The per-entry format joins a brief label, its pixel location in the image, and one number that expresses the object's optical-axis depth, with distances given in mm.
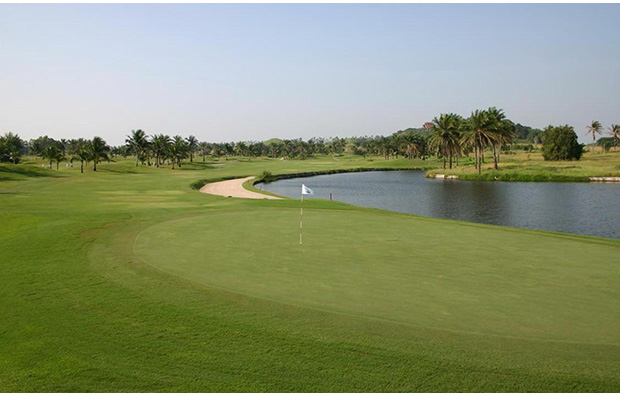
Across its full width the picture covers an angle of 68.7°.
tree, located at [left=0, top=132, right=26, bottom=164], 119306
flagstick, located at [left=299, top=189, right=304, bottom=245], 21198
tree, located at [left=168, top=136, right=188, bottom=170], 138612
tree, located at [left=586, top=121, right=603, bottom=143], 169250
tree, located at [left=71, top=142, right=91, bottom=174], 104238
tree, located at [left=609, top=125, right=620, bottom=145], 175750
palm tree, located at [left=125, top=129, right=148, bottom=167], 130125
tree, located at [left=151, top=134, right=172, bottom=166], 140375
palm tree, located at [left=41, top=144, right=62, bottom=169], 107062
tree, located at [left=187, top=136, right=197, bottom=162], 178675
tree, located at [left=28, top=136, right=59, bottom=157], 154412
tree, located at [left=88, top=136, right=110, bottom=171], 104000
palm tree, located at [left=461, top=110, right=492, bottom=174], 97706
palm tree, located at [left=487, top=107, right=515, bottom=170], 98250
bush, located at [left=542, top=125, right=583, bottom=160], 121062
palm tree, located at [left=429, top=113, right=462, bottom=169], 113750
